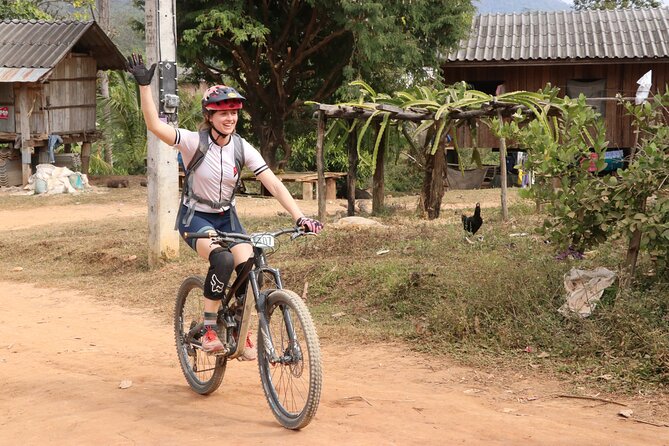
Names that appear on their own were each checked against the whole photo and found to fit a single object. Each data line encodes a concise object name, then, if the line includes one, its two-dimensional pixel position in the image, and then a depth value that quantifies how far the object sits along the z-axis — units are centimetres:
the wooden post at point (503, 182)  1241
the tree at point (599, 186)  645
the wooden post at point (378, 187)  1389
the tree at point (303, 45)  1962
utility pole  993
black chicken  989
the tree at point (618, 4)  3338
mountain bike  454
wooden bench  2014
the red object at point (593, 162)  692
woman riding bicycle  512
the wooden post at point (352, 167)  1372
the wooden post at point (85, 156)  2405
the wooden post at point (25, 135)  2164
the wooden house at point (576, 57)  2147
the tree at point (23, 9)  2745
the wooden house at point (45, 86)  2155
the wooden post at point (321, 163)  1273
